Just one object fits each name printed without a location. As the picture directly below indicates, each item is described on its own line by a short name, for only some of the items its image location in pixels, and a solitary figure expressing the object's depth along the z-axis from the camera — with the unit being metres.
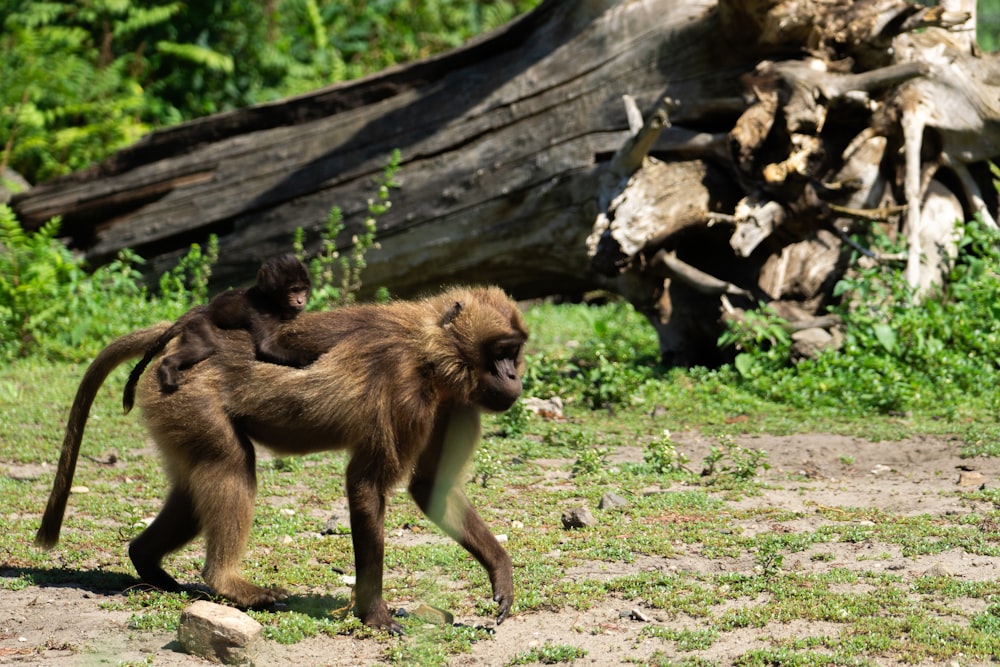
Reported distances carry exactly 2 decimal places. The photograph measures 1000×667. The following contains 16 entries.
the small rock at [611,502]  14.31
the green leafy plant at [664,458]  15.77
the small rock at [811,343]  20.22
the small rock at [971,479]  14.78
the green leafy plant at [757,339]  20.20
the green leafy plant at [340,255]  22.30
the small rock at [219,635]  9.73
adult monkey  10.98
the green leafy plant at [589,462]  15.74
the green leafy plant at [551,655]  9.83
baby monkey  11.65
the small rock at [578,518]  13.59
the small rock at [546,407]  19.21
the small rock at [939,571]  11.28
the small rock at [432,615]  10.77
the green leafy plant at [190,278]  23.89
